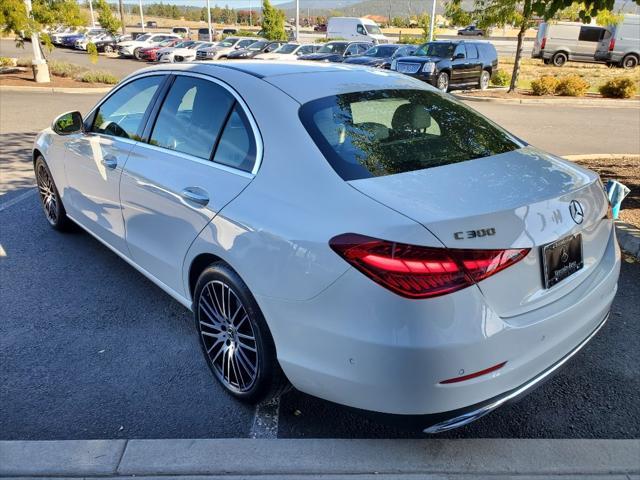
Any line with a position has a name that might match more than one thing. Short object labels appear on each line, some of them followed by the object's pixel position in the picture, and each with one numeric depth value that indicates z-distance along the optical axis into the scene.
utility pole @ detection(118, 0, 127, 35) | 48.13
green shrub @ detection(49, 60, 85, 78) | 20.30
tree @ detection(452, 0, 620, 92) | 16.70
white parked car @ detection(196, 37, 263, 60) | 29.38
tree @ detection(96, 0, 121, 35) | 39.00
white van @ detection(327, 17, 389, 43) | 37.97
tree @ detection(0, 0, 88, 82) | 16.39
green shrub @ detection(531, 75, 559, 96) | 17.73
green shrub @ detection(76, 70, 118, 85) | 19.22
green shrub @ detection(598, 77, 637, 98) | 17.38
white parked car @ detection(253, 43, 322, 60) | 24.94
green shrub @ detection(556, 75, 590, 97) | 17.70
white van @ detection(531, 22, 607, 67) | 30.77
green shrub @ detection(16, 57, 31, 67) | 22.20
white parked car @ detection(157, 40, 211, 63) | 29.94
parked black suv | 17.84
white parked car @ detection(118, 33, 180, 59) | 34.62
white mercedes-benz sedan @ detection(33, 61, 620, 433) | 2.01
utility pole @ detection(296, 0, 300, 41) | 40.66
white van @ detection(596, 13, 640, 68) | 28.92
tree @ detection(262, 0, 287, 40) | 38.72
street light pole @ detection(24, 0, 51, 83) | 18.02
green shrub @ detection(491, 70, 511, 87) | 21.44
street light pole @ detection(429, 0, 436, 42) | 31.53
